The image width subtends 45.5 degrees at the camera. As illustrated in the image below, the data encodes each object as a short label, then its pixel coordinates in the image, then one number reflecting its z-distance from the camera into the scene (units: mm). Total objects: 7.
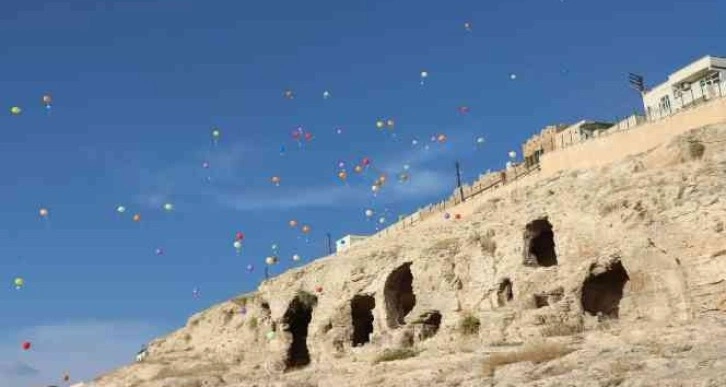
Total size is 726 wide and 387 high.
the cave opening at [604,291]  26812
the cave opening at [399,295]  34094
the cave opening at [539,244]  29766
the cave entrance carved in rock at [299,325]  37594
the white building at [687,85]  42062
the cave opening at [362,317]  35969
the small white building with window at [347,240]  63606
